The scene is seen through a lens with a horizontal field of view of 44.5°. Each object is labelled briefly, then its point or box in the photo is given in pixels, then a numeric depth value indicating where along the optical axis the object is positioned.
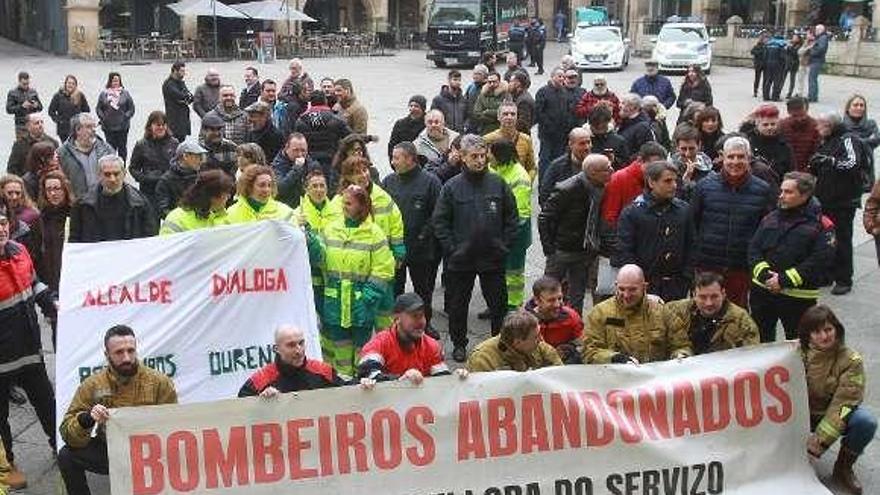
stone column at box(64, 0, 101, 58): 38.41
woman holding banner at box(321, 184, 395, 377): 7.35
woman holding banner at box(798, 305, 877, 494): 6.25
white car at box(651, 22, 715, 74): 32.59
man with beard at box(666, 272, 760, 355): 6.46
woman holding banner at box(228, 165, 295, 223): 7.65
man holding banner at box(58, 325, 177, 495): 5.75
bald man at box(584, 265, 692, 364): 6.52
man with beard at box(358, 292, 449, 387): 6.27
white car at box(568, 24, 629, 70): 34.00
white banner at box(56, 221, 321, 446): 6.79
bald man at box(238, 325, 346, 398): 5.83
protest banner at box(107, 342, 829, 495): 5.49
